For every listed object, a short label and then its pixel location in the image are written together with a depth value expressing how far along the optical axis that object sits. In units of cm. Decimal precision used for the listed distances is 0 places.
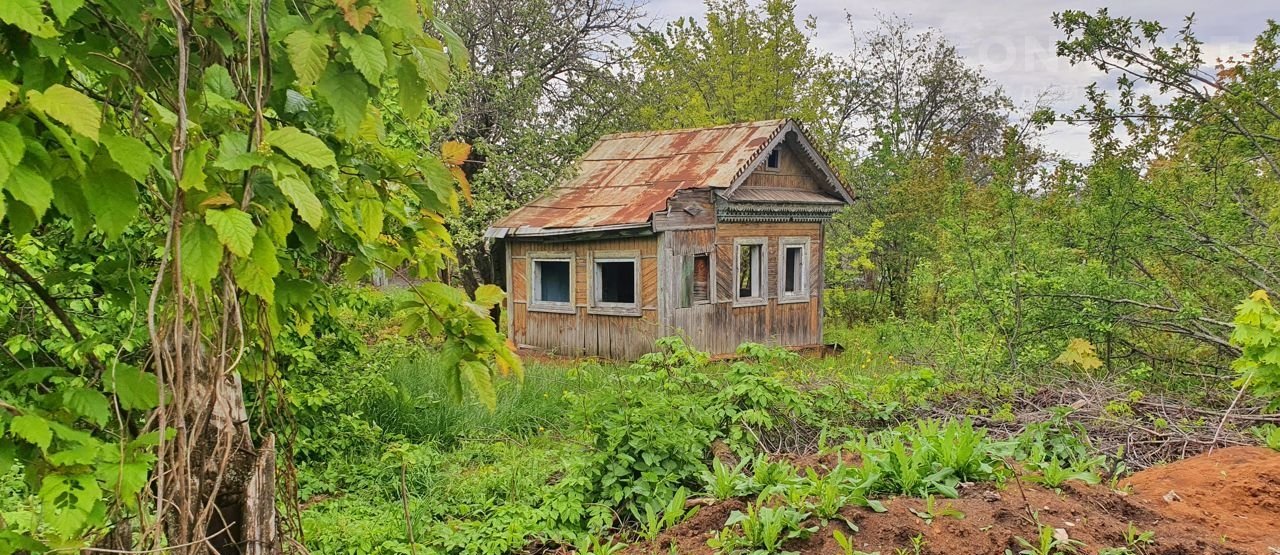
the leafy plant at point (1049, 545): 356
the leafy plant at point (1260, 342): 549
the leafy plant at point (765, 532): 382
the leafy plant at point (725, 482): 458
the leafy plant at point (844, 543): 359
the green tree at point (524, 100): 1502
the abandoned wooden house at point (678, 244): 1302
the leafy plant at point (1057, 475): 440
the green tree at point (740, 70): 2231
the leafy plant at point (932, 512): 393
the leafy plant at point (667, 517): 434
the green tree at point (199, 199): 145
